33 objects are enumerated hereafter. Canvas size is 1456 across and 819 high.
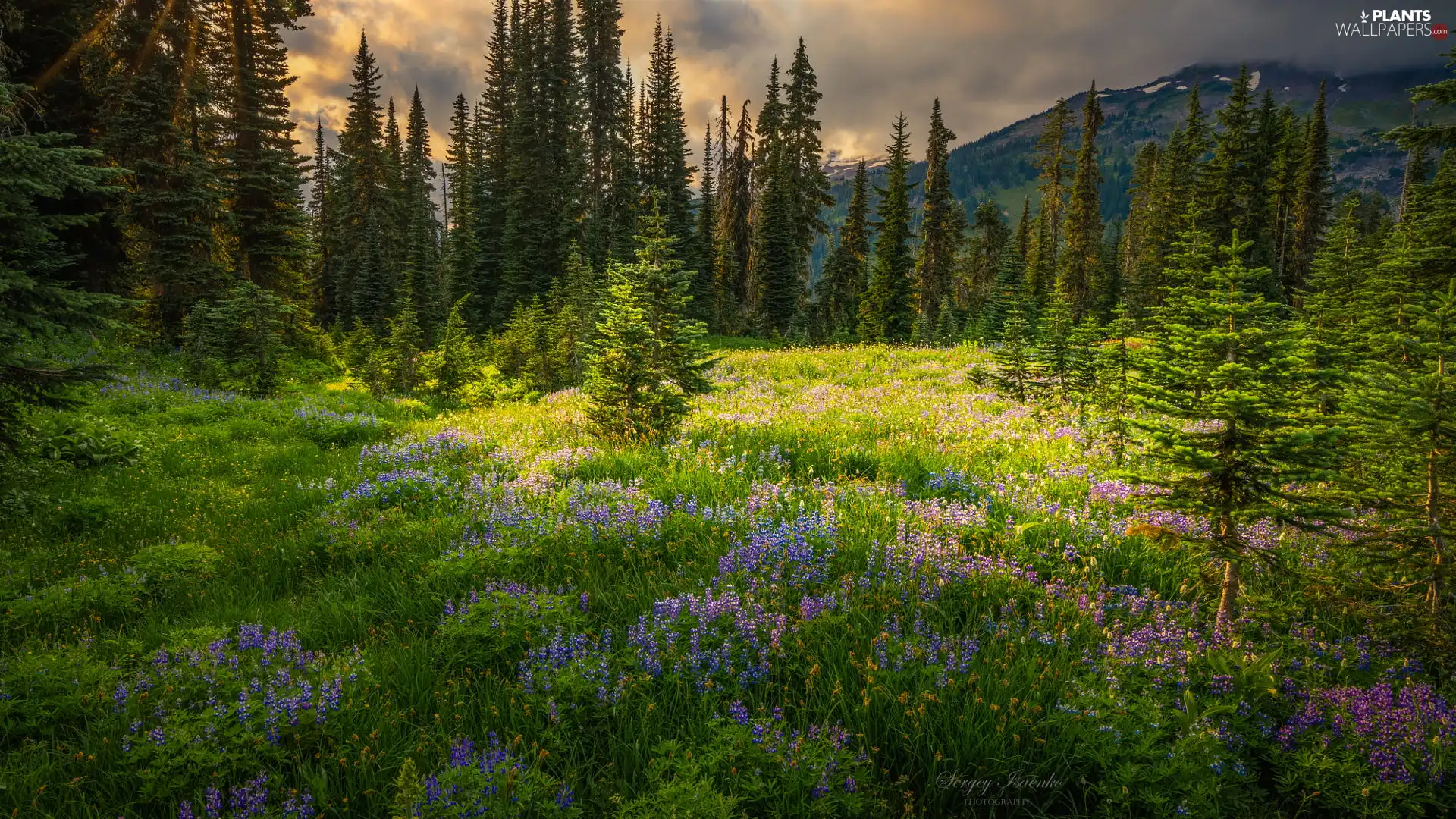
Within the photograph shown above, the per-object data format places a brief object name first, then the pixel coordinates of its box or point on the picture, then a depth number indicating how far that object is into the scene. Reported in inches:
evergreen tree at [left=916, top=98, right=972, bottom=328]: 1860.2
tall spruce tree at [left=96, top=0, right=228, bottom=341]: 738.2
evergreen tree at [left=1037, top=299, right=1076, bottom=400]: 446.0
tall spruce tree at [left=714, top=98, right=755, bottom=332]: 1895.9
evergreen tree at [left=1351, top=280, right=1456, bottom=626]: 144.7
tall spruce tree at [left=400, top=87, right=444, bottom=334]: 1635.1
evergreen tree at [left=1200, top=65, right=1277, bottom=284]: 1761.8
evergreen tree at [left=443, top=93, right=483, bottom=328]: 1823.3
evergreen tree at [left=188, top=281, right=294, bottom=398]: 621.3
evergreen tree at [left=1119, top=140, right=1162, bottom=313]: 2106.1
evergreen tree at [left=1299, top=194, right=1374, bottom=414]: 470.6
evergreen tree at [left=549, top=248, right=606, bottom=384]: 794.8
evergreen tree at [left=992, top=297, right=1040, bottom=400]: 492.1
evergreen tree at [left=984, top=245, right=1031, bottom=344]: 1252.1
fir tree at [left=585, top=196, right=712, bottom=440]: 360.8
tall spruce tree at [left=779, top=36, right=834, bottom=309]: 1824.6
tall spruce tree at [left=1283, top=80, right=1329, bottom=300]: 1945.1
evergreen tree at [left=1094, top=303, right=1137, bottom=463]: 350.3
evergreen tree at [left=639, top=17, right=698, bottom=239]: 1838.1
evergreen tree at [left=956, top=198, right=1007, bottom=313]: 2431.1
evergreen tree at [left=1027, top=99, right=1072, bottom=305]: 1964.8
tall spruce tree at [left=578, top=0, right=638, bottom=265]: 1654.8
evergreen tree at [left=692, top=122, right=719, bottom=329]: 1688.0
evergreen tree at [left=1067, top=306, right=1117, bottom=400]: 428.1
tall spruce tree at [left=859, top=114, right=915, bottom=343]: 1573.6
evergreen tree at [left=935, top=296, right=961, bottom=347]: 1385.3
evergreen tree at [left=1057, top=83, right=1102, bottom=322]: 1878.7
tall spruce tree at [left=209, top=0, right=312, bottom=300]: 979.3
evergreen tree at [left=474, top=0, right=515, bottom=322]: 1822.1
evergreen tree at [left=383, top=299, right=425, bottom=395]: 803.4
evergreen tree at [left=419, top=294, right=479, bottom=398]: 721.0
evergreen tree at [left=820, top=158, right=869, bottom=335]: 1814.7
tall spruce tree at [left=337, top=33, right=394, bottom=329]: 1712.6
